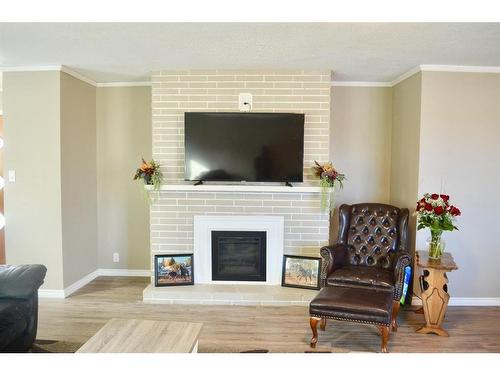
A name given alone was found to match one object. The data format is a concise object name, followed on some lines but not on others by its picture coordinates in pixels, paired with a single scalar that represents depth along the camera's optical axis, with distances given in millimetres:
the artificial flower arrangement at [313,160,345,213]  3814
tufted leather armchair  3291
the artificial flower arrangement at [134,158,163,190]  3864
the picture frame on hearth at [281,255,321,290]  3939
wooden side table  3133
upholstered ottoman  2731
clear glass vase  3217
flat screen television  3830
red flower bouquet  3186
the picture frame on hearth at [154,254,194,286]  3971
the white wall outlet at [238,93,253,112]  3922
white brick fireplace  3924
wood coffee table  2094
